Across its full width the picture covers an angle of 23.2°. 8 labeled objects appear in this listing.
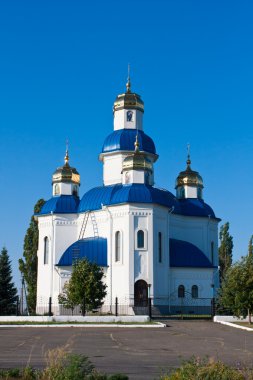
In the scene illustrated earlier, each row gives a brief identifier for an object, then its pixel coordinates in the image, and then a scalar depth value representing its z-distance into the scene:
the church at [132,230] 39.38
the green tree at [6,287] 45.16
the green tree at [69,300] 33.81
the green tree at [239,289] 29.39
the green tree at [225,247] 61.00
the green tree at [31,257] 47.28
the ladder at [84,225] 43.31
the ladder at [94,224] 42.44
